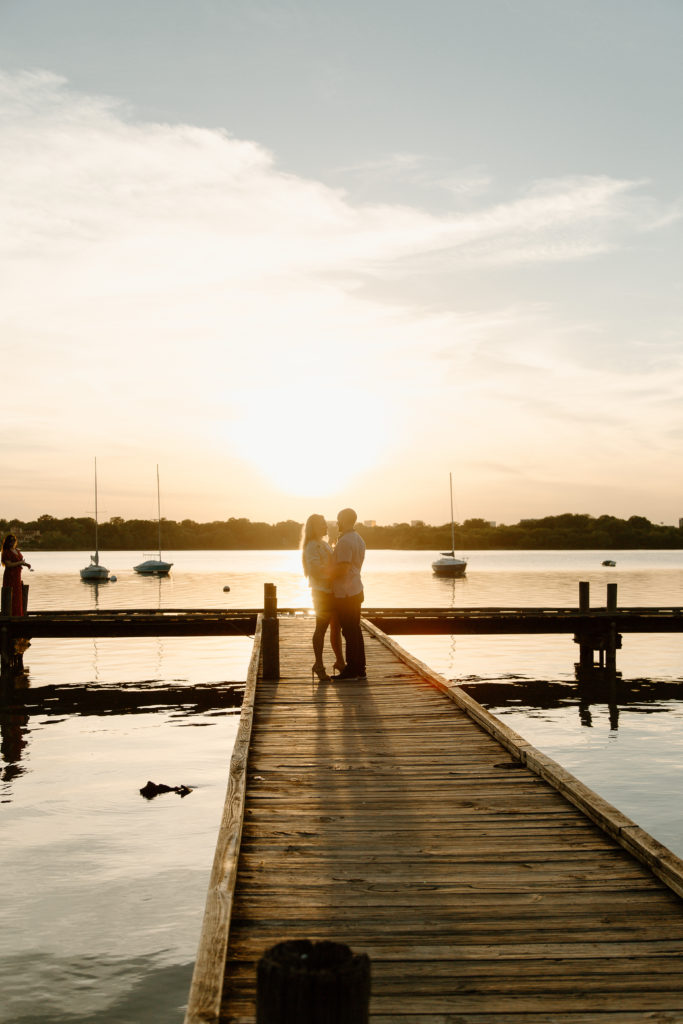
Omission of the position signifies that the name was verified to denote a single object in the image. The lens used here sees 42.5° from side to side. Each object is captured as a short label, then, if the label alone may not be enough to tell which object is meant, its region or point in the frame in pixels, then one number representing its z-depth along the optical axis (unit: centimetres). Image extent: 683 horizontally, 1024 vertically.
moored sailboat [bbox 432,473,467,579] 9469
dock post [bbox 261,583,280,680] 1162
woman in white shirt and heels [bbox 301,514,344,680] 1108
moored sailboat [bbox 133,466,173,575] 9812
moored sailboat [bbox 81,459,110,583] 8469
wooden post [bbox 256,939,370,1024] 239
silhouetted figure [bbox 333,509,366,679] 1091
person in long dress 2167
